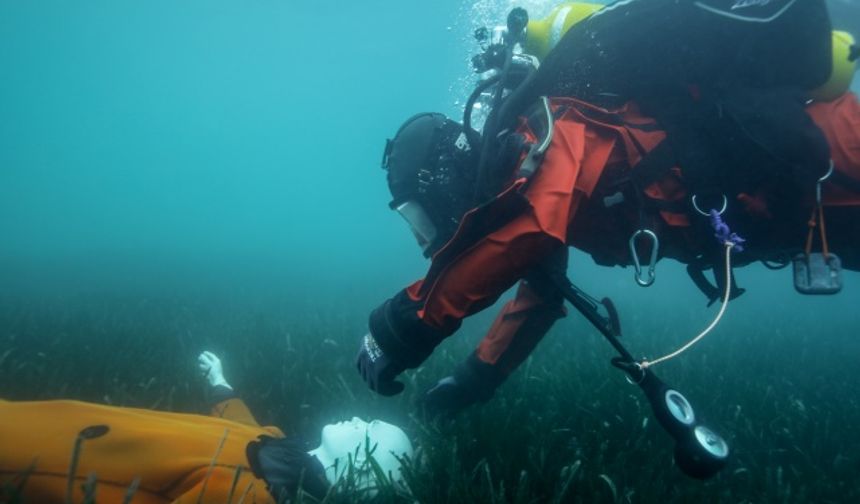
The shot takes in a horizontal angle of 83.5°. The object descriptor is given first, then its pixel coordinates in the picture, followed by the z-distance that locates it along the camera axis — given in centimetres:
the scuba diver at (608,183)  76
